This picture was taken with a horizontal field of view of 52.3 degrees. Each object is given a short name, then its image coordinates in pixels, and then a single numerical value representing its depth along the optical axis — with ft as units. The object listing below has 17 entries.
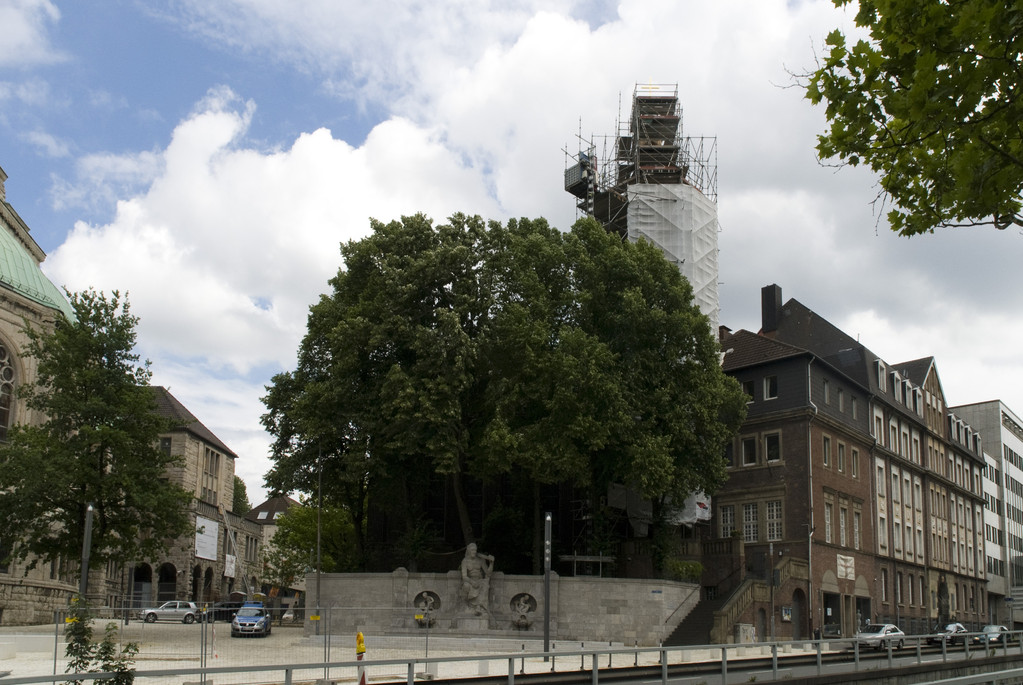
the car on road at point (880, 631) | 89.87
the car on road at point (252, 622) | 126.31
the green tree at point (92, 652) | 35.98
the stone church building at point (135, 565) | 170.09
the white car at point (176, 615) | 115.30
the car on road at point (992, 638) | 102.22
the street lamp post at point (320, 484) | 134.21
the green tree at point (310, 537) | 202.49
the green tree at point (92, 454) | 118.21
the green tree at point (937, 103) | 31.17
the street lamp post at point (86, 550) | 101.76
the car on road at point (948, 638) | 92.48
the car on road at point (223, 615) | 95.04
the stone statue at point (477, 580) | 126.31
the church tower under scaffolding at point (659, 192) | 178.70
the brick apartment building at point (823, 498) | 149.28
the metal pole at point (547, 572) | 98.32
